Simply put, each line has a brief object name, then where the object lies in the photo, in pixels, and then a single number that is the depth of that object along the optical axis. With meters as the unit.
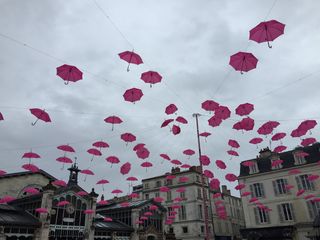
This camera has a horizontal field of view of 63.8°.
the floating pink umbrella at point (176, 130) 17.67
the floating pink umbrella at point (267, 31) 9.48
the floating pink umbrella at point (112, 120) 16.40
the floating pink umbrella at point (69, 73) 11.61
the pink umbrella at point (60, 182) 22.08
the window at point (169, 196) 46.18
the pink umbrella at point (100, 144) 18.86
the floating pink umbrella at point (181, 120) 17.12
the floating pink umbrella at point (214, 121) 16.88
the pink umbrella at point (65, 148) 18.58
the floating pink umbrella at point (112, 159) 19.97
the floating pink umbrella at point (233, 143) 20.03
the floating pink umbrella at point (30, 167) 19.92
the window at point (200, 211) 43.09
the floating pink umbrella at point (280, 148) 19.35
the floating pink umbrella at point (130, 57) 11.12
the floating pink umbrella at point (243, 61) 11.12
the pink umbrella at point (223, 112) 15.71
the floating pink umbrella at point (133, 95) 13.76
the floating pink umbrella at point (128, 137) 18.31
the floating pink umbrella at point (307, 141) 18.73
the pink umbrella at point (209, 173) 23.35
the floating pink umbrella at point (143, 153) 19.57
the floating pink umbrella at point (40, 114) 13.85
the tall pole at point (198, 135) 20.69
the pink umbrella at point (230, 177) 24.83
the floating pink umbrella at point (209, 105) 15.34
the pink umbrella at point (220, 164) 22.00
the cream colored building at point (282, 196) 30.28
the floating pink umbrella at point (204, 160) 23.39
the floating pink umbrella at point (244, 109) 15.55
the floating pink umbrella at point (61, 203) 21.72
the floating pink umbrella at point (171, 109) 15.91
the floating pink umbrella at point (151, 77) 12.83
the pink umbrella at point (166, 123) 16.83
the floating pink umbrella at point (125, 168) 21.80
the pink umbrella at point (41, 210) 21.08
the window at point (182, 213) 43.72
